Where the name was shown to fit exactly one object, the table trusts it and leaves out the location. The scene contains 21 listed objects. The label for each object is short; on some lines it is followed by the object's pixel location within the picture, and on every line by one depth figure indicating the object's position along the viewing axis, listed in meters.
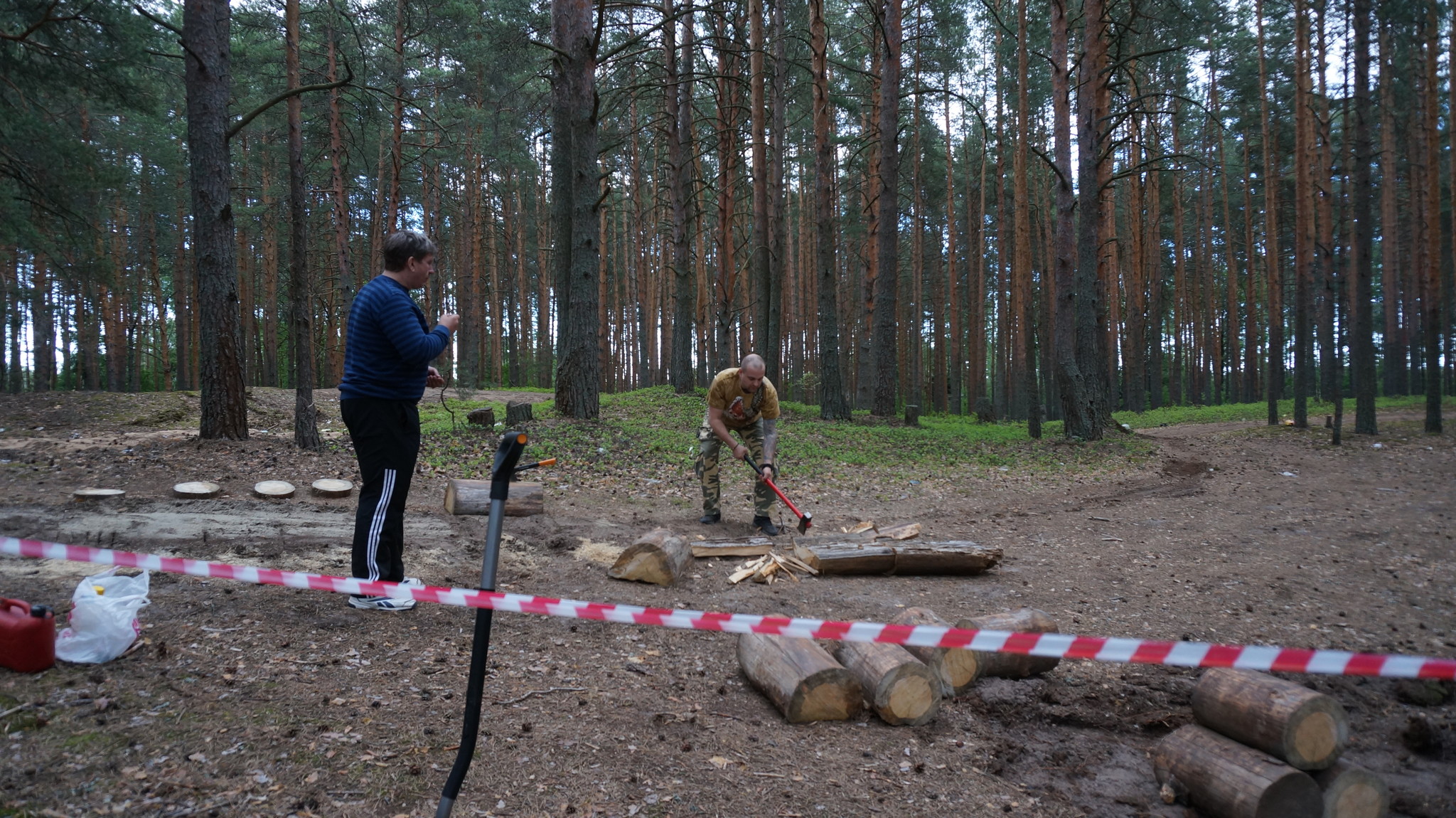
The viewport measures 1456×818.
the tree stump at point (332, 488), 6.84
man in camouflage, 6.91
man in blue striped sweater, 3.80
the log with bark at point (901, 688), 3.36
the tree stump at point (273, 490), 6.59
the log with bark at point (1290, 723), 2.74
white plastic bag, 3.08
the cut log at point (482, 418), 11.33
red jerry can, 2.89
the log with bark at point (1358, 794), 2.64
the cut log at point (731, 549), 5.97
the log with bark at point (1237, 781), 2.61
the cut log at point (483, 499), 6.60
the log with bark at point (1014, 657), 3.94
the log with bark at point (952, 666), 3.71
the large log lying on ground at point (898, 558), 5.70
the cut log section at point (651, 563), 5.22
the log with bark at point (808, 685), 3.38
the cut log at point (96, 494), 5.82
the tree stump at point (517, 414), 10.91
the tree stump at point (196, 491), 6.38
